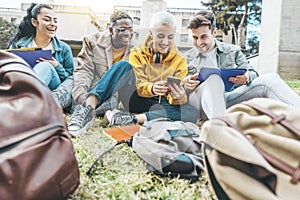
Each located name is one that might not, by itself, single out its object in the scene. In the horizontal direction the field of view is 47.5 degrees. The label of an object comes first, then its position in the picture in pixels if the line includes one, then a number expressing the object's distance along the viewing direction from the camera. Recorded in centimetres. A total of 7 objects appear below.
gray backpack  90
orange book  110
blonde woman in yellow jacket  118
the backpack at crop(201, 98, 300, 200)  65
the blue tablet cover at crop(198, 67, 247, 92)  120
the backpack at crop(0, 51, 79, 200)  65
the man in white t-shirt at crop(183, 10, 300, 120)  116
